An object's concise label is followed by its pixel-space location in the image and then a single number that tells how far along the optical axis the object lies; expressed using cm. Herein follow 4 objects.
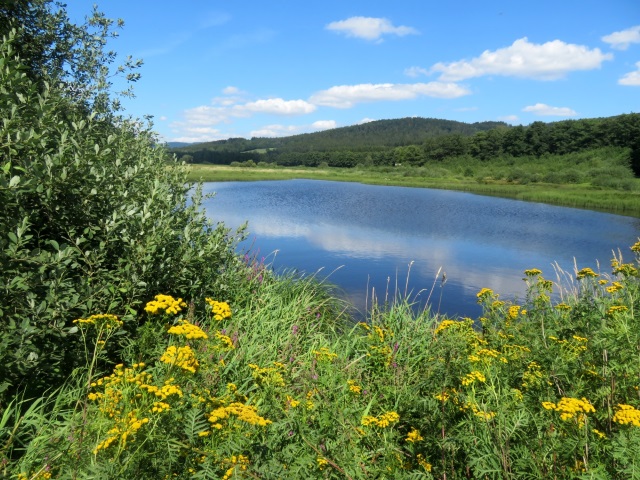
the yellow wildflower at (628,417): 242
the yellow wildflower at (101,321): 292
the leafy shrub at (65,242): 363
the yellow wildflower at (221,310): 320
